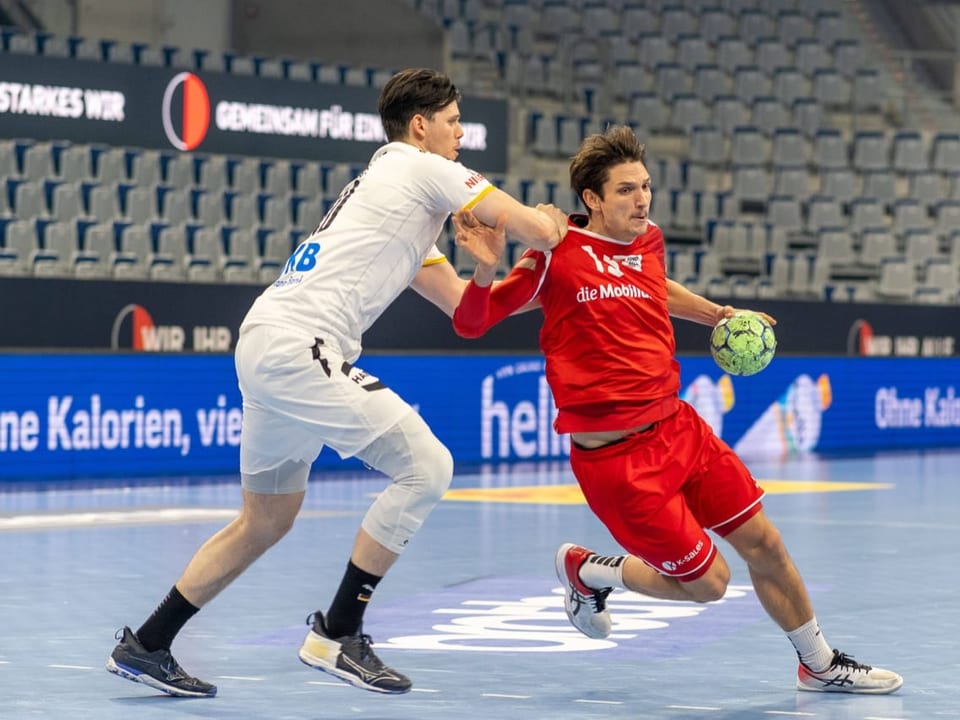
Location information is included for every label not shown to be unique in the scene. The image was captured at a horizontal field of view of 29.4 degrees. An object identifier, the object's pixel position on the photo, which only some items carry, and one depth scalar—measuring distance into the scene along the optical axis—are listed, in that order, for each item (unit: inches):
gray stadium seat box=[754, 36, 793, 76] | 1182.9
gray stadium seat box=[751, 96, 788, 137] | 1141.7
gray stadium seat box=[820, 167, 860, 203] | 1112.2
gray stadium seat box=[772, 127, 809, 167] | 1114.1
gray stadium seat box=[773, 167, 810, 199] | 1100.5
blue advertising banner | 624.1
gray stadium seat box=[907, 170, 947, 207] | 1131.9
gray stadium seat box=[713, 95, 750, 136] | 1135.0
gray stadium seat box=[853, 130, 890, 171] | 1131.3
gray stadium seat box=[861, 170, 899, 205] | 1122.0
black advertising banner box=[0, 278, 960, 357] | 634.2
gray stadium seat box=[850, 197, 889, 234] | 1092.2
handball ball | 264.7
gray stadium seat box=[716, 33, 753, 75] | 1175.6
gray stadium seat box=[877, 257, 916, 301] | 1028.5
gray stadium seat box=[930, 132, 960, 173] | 1140.5
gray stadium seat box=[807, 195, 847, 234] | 1079.0
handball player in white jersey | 237.3
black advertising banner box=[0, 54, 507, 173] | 846.5
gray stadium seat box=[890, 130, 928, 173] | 1131.3
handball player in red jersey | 248.4
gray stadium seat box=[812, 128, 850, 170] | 1129.4
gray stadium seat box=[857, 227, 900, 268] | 1059.9
